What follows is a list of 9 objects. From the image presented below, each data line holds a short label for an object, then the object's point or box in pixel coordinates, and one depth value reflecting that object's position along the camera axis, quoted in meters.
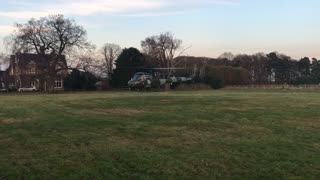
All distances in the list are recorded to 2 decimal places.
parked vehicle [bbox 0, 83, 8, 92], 53.55
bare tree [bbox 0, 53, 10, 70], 48.41
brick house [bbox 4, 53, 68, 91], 47.22
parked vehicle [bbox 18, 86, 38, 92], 53.21
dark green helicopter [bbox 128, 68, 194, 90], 43.10
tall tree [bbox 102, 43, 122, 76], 70.88
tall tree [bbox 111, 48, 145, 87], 54.35
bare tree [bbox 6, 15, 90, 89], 46.66
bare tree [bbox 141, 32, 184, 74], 68.23
